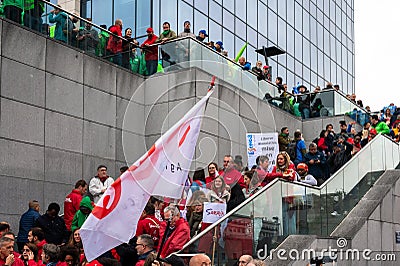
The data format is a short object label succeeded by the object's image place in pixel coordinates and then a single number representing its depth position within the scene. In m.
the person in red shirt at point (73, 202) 13.96
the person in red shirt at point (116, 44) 19.61
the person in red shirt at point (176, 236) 10.75
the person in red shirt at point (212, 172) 11.74
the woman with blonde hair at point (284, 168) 14.07
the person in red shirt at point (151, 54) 20.16
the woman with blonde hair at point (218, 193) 11.62
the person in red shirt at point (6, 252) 9.73
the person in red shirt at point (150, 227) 11.51
